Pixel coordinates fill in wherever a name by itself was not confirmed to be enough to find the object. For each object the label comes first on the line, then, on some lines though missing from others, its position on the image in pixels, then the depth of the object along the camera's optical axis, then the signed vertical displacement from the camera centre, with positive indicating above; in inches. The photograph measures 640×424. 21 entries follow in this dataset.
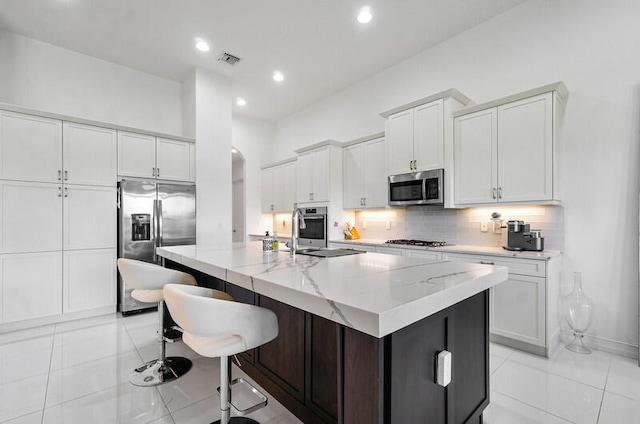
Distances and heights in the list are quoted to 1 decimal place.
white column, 177.9 +39.1
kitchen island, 37.8 -19.8
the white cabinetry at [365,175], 167.5 +20.7
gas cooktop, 139.0 -15.8
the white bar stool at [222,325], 48.8 -19.8
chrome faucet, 81.1 -5.7
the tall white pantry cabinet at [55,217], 127.6 -3.1
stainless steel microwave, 135.5 +10.4
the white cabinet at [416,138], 135.1 +34.0
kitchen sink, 83.0 -12.5
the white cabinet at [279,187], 223.8 +18.2
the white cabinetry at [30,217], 126.7 -2.9
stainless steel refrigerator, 148.9 -5.6
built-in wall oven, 185.0 -11.6
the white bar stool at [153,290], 83.5 -22.8
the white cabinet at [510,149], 108.7 +23.9
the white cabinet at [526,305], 101.2 -33.5
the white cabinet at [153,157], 155.9 +28.9
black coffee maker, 112.8 -10.5
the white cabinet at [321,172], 185.3 +24.2
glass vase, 104.0 -35.8
